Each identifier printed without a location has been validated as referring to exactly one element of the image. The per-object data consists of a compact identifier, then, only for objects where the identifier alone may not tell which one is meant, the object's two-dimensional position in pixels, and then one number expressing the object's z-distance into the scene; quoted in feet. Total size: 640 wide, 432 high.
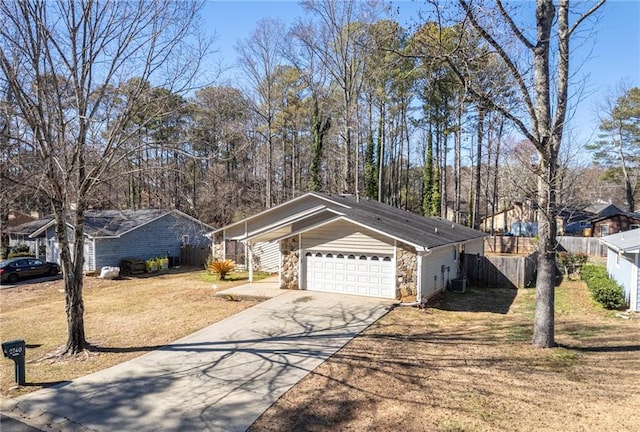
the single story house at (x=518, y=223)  134.92
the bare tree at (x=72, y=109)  26.78
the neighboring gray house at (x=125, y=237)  72.90
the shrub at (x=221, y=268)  64.23
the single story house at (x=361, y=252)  45.06
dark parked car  66.49
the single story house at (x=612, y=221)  116.64
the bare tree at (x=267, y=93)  92.11
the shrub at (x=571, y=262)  66.99
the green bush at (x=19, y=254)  85.38
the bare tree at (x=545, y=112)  27.99
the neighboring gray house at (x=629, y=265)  41.41
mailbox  24.47
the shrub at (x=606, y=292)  43.52
